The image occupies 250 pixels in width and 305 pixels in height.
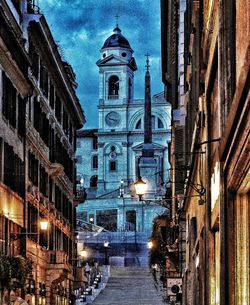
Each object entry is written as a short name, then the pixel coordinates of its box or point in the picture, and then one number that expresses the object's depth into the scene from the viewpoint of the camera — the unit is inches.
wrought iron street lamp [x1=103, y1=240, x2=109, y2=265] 3839.1
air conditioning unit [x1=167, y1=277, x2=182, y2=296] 1302.5
